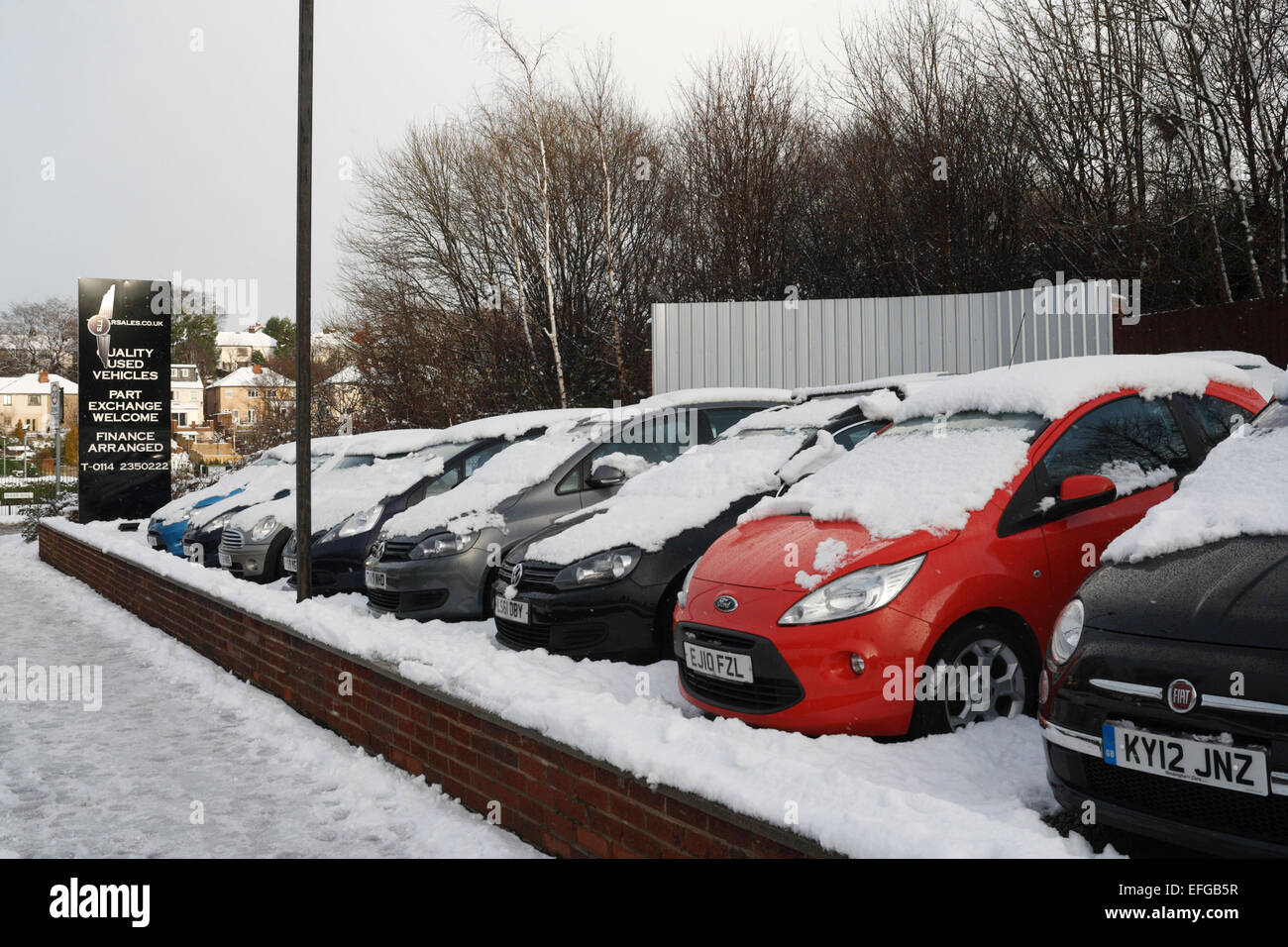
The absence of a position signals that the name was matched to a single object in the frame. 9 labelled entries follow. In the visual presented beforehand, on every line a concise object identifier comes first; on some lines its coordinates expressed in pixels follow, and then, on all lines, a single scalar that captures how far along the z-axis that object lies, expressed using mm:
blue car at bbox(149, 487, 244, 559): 15094
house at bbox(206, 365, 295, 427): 97812
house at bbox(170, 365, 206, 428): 105750
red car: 4250
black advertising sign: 19156
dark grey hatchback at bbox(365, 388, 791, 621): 7918
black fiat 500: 2736
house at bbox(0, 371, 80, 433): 91562
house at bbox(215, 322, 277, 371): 126812
